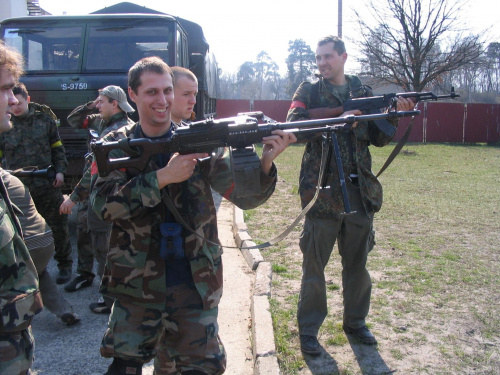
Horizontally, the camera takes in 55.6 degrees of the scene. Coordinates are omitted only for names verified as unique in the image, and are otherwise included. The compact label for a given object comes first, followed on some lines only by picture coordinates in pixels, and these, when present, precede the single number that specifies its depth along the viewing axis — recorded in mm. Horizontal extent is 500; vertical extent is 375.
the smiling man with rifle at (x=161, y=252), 2289
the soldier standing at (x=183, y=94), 3082
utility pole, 19828
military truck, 6750
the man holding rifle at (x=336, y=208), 3469
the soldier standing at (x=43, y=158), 5086
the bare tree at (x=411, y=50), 24203
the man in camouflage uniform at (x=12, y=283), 1809
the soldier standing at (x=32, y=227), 2906
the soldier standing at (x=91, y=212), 4230
